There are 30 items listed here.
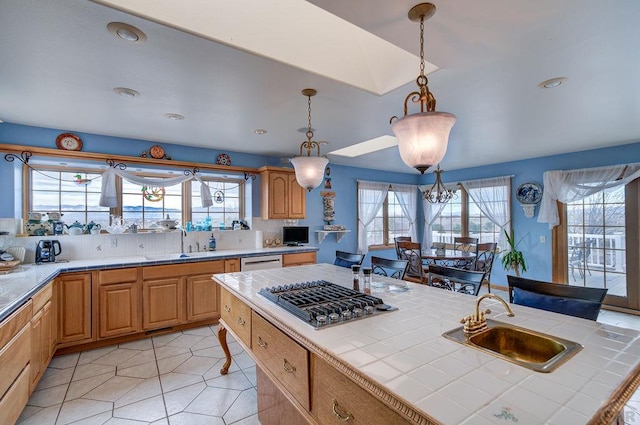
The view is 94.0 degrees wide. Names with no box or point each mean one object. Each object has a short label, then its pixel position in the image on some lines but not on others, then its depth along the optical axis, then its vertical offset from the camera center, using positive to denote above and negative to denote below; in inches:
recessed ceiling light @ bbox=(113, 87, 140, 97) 92.5 +39.2
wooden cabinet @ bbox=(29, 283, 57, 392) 86.5 -37.5
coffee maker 122.8 -14.6
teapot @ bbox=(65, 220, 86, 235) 135.4 -5.4
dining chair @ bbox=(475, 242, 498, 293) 172.0 -27.2
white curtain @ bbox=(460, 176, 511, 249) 214.2 +10.3
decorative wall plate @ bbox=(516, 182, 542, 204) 197.0 +13.4
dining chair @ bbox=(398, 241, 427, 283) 174.2 -29.8
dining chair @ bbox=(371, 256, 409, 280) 100.4 -18.0
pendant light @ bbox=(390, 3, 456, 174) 56.6 +16.3
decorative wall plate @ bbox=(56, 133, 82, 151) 132.0 +33.3
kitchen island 30.4 -19.8
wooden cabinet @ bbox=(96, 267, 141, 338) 122.8 -36.4
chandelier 184.1 +12.4
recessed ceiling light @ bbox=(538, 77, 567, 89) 86.8 +38.8
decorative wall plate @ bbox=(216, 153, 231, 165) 172.7 +32.7
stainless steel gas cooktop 55.4 -18.8
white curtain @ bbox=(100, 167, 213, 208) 139.6 +16.9
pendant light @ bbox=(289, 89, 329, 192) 94.1 +14.9
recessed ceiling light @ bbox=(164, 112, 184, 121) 115.1 +39.1
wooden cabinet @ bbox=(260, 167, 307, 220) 176.9 +12.4
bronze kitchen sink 44.5 -20.7
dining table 169.9 -26.1
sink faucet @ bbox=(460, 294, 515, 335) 49.5 -18.5
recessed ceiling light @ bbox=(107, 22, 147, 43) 62.0 +39.5
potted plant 201.8 -31.2
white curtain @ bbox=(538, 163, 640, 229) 163.1 +17.3
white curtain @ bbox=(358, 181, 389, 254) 233.9 +8.8
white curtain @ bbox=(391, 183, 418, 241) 262.4 +10.4
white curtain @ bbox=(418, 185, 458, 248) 262.8 -4.0
